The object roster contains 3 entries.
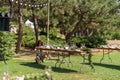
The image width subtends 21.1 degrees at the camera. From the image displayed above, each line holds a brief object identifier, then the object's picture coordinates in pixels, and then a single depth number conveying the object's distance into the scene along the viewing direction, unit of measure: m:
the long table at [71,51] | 11.08
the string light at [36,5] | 19.69
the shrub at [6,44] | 14.60
